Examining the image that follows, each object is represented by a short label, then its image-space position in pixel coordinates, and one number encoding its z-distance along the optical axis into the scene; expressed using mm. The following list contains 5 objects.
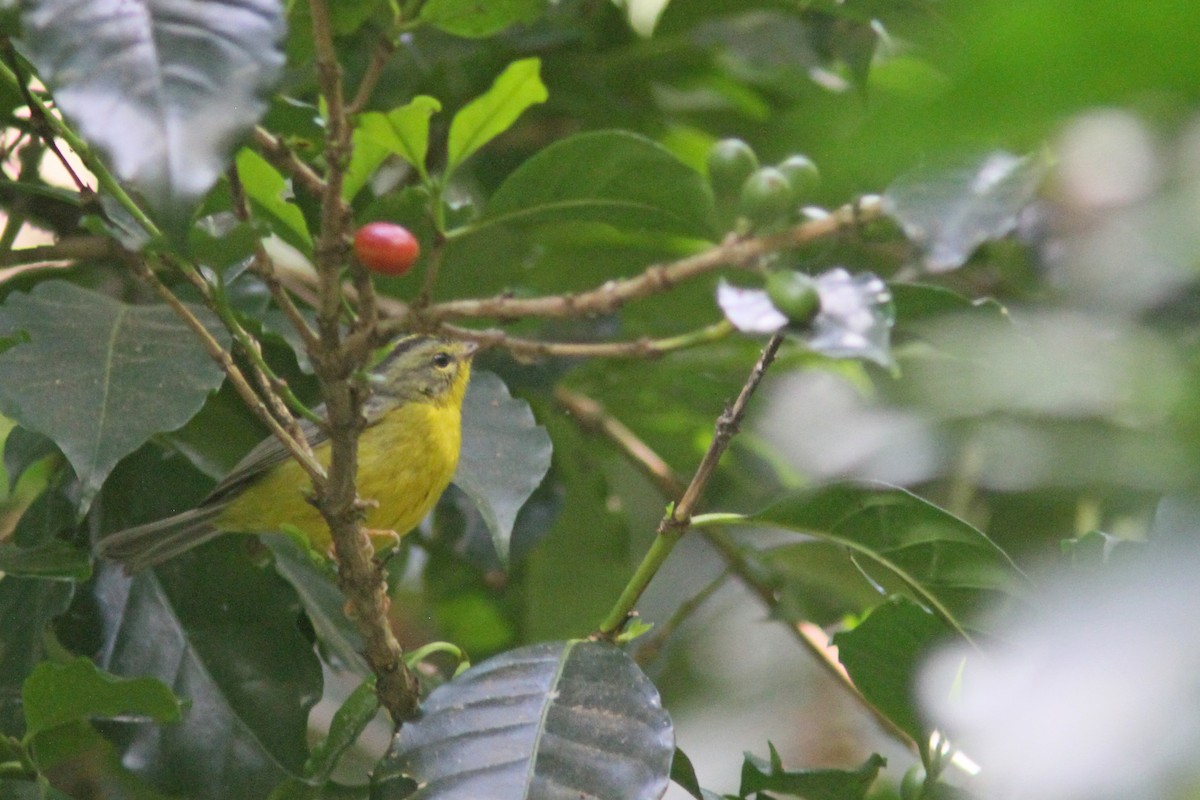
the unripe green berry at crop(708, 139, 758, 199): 3543
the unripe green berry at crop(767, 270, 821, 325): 3105
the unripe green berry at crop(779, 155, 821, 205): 2992
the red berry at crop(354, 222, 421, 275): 3385
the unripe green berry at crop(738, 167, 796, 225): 3072
